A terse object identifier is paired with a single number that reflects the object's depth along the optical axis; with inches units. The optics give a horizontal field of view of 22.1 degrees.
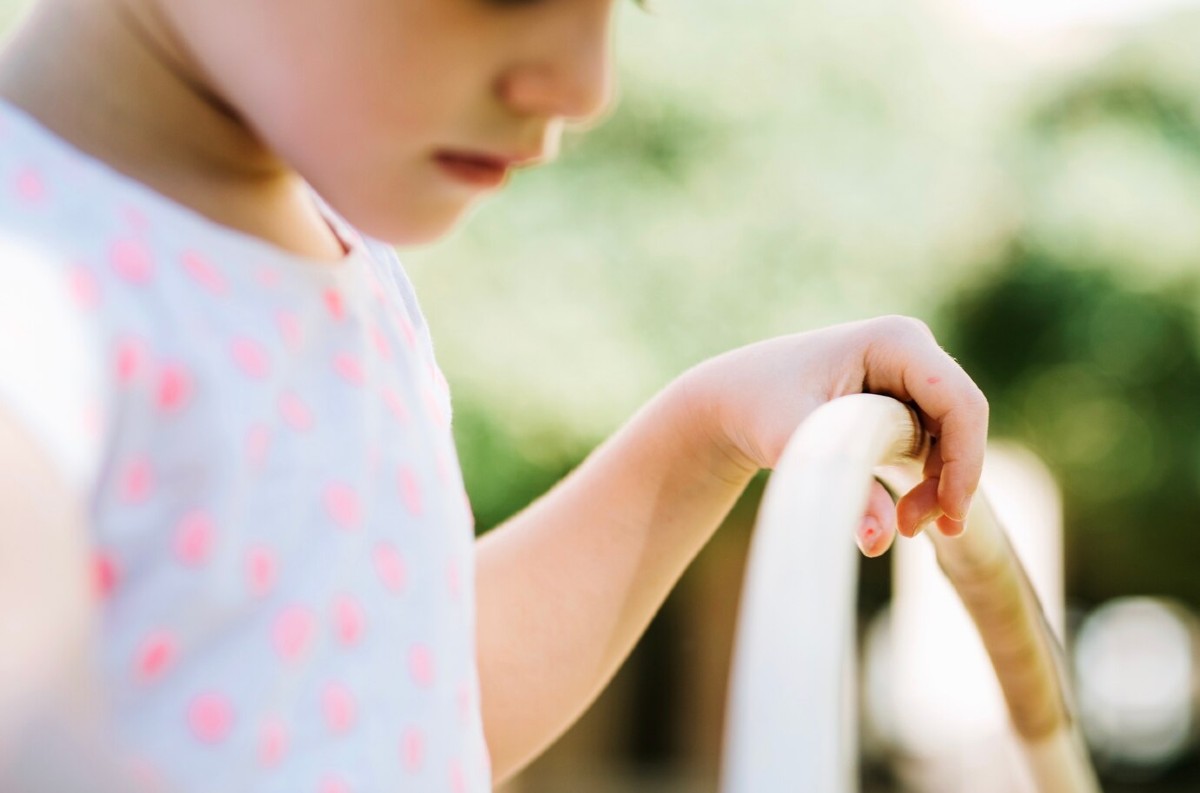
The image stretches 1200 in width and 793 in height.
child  31.4
